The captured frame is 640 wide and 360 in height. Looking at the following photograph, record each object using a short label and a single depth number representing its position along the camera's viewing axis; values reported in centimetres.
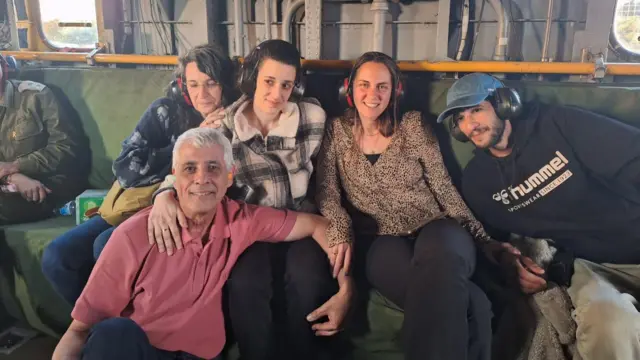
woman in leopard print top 177
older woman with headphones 191
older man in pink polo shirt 148
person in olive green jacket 237
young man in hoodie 174
